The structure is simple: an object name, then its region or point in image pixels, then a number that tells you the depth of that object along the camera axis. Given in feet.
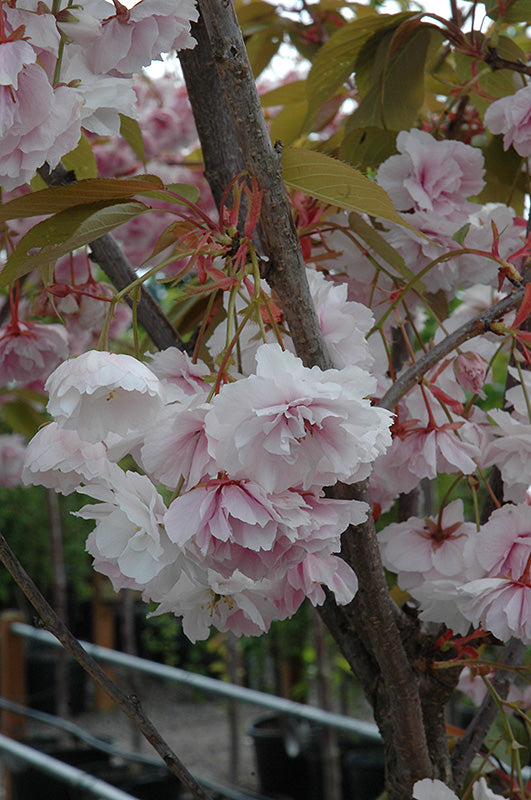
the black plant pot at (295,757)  10.08
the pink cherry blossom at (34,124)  2.52
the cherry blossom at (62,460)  2.61
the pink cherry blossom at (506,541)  2.83
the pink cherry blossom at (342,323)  2.76
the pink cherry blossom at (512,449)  2.94
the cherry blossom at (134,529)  2.51
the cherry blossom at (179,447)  2.51
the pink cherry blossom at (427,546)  3.01
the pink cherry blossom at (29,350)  3.34
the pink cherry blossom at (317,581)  2.67
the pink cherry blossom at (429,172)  3.10
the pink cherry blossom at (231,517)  2.45
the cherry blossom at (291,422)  2.41
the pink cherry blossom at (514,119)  3.07
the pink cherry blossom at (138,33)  2.63
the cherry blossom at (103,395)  2.49
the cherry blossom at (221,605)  2.69
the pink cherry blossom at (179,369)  2.72
